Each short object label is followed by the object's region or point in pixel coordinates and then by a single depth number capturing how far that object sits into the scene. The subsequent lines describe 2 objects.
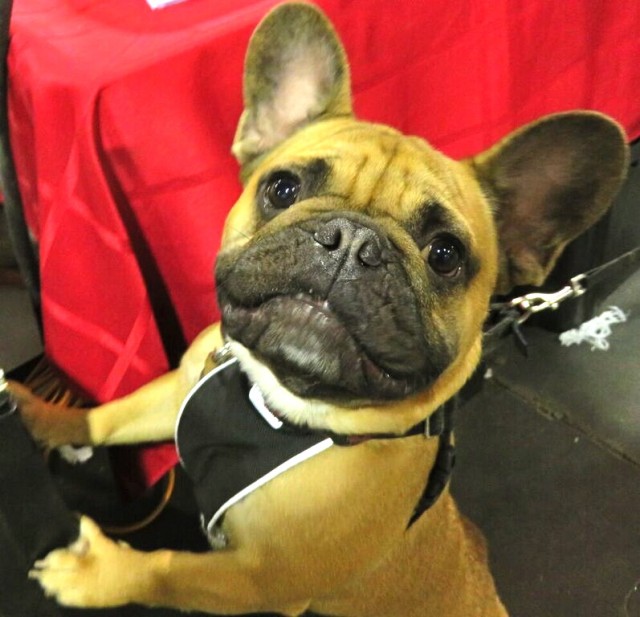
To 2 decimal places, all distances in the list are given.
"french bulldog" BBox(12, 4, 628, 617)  0.30
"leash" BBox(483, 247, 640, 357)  0.48
